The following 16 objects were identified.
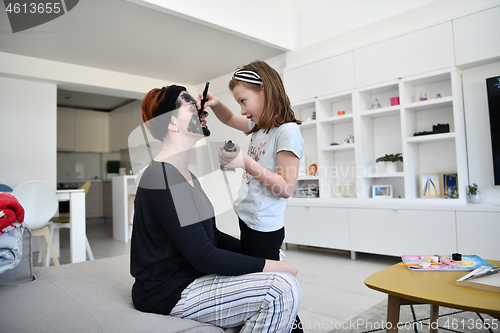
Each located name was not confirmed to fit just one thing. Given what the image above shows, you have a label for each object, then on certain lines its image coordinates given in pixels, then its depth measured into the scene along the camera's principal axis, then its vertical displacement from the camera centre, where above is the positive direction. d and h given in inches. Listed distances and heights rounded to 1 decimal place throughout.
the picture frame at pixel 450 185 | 124.1 -2.1
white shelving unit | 125.6 +20.5
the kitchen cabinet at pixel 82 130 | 300.4 +55.0
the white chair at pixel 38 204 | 119.7 -4.7
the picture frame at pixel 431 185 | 128.6 -2.0
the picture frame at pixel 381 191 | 140.6 -4.2
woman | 36.4 -9.4
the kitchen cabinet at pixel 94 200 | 306.0 -9.9
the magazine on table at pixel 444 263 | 55.4 -14.4
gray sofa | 34.9 -13.8
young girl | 46.6 +3.9
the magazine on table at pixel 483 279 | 44.0 -13.9
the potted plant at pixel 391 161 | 138.2 +8.2
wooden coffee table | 39.6 -14.8
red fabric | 38.5 -2.2
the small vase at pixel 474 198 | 117.4 -6.8
